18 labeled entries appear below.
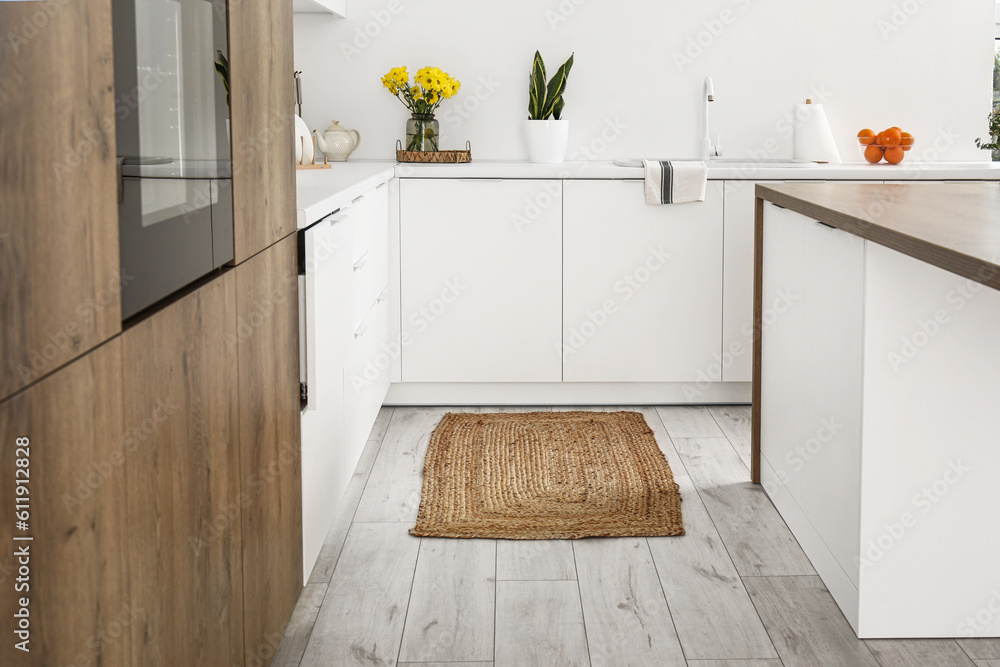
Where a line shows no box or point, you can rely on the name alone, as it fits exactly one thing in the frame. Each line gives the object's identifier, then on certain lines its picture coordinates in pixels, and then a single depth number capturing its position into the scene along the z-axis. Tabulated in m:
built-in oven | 1.04
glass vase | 3.90
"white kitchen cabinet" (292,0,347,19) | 3.59
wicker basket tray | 3.82
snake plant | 3.95
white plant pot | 3.91
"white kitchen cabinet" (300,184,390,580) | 2.10
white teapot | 3.95
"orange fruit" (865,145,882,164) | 4.06
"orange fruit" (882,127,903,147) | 4.03
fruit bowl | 4.03
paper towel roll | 4.09
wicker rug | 2.63
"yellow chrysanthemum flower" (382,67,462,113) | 3.84
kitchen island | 1.95
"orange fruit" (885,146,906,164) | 4.03
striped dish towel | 3.61
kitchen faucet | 4.08
